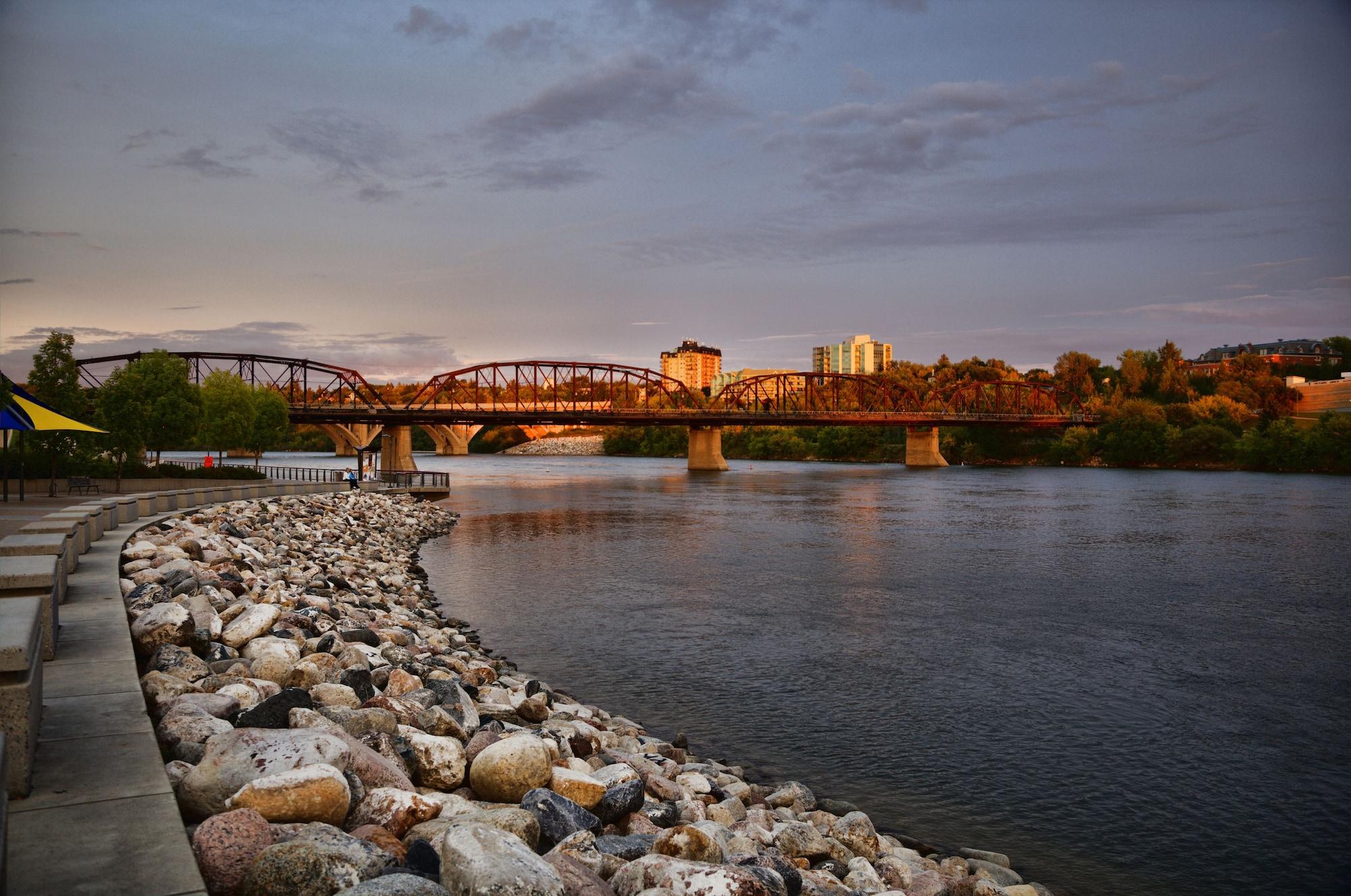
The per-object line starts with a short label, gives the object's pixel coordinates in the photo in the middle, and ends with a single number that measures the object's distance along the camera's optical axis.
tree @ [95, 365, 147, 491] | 46.06
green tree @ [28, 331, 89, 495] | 43.09
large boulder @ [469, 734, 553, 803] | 7.98
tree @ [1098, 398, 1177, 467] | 135.62
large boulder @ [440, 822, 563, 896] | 5.37
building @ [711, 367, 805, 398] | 170.25
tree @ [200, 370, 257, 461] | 76.44
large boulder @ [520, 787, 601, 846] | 7.07
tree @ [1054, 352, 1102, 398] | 195.88
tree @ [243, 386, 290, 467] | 81.00
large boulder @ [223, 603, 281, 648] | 11.62
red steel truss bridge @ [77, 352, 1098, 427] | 115.25
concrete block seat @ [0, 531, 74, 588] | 11.66
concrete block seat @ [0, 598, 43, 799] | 5.89
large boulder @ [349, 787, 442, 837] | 6.48
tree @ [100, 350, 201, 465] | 47.25
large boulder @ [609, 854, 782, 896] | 6.22
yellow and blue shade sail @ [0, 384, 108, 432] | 30.19
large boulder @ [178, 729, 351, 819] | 6.30
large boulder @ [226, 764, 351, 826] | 6.05
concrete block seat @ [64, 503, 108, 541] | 18.27
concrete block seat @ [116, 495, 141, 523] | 23.39
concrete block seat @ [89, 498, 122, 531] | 20.72
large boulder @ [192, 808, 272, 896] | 5.27
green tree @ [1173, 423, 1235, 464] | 128.75
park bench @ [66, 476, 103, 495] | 39.03
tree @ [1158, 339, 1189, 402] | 172.38
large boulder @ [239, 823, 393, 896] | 5.12
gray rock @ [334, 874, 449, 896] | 4.93
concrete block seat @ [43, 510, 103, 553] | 16.16
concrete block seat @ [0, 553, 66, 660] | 8.80
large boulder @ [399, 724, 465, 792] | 8.13
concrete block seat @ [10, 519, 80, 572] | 13.66
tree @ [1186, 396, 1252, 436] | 133.12
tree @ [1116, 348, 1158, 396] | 181.50
